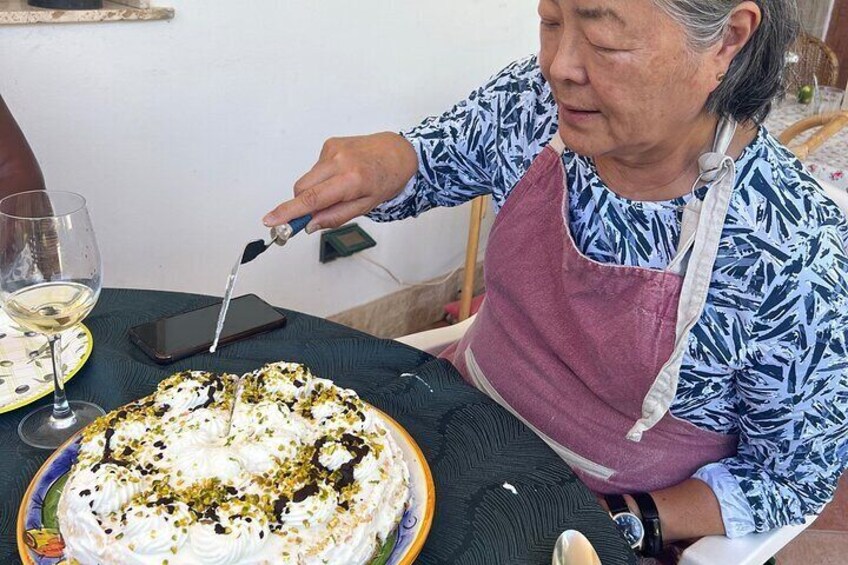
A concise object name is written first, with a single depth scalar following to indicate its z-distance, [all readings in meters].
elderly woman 0.89
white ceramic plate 0.93
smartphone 1.04
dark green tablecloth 0.81
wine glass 0.85
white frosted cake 0.68
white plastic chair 0.99
